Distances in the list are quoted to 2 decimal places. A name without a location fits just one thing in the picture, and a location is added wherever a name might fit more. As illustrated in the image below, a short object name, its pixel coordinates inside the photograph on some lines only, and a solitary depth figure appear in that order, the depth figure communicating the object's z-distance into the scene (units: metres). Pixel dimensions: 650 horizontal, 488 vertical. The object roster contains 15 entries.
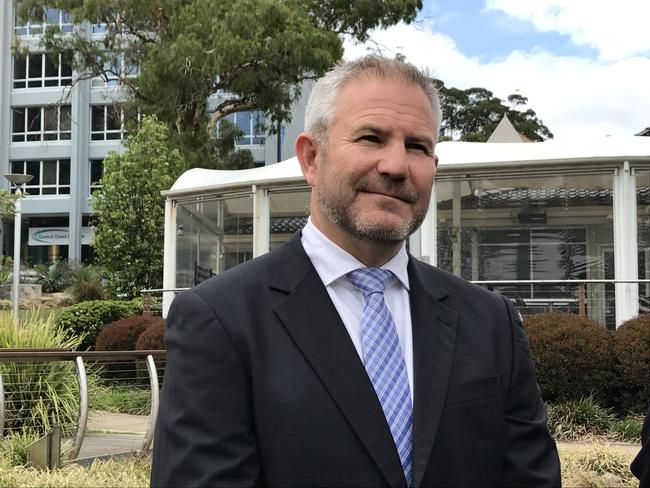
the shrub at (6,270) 33.12
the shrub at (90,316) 18.59
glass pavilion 12.45
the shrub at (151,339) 13.09
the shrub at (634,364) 9.82
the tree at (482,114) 54.03
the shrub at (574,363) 10.00
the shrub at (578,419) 9.37
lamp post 19.53
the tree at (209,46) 23.81
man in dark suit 1.88
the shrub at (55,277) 35.94
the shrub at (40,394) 7.96
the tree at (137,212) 25.47
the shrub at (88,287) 30.48
